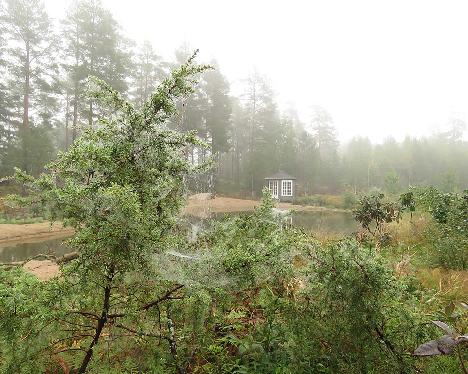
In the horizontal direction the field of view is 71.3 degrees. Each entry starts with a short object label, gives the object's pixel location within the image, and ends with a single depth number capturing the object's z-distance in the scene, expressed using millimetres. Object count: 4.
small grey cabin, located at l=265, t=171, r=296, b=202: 34938
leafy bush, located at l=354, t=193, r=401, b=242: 8664
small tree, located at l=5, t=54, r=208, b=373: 1565
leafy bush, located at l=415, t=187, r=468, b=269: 5852
